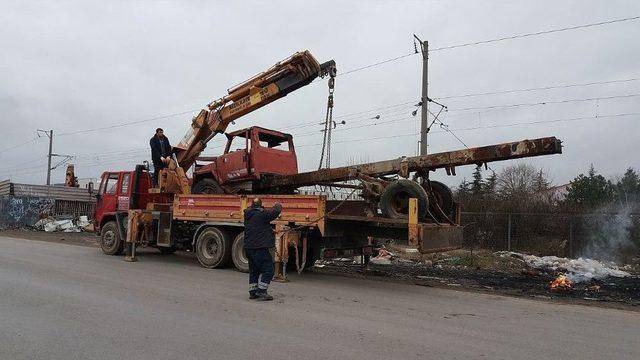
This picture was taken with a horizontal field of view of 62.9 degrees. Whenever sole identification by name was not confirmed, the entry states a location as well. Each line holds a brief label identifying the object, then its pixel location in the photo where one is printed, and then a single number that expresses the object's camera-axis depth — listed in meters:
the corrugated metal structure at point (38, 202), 30.78
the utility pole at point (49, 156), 47.26
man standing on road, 8.02
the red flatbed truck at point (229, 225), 10.09
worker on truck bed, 13.34
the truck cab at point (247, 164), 12.17
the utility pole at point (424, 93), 19.38
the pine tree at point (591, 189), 27.86
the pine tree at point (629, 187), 31.48
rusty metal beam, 8.62
